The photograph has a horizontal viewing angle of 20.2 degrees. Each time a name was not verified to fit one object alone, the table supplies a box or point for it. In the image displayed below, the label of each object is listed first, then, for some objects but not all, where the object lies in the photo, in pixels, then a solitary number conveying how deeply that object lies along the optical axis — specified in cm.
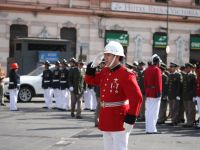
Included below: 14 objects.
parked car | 2627
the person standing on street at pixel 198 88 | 1651
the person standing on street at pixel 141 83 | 1916
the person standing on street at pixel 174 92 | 1788
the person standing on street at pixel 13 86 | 2142
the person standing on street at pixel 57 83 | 2314
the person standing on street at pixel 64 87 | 2255
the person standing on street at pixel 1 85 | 2460
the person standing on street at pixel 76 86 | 1920
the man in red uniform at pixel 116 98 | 775
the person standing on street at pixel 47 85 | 2348
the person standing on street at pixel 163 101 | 1841
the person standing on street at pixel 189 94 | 1712
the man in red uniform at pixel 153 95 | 1510
